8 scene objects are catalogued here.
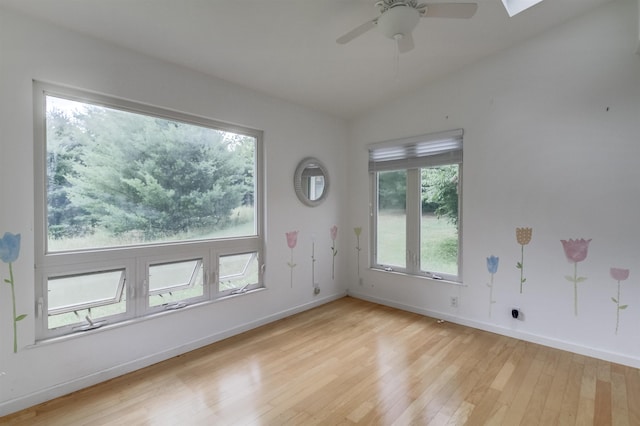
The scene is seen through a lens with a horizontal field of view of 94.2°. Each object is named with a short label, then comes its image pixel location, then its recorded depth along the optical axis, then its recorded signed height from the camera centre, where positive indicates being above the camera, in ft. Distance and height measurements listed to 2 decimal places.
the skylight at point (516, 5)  7.93 +5.50
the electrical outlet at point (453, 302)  10.97 -3.38
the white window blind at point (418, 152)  10.90 +2.36
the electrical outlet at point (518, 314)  9.62 -3.39
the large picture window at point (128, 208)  6.86 +0.17
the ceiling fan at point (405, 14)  5.71 +3.88
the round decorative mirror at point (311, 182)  11.88 +1.29
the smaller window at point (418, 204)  11.17 +0.27
